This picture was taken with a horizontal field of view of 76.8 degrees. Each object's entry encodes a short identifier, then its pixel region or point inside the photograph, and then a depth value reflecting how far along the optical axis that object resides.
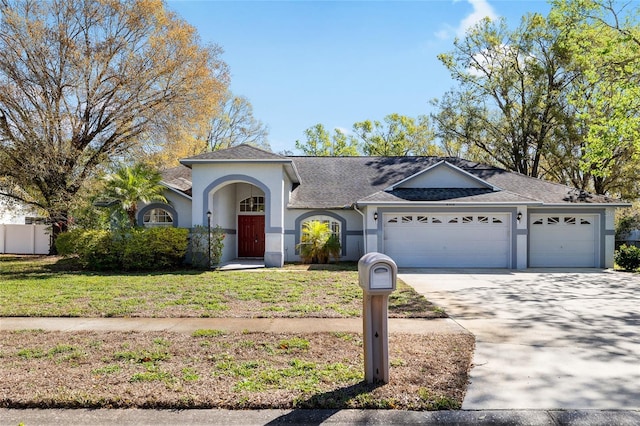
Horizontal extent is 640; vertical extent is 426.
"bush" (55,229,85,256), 15.46
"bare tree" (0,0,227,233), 17.92
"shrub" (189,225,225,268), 15.30
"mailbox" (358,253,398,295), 4.04
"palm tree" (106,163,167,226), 14.80
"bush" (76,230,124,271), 14.64
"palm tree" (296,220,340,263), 17.64
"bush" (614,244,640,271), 15.92
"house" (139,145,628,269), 15.92
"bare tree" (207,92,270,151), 38.59
